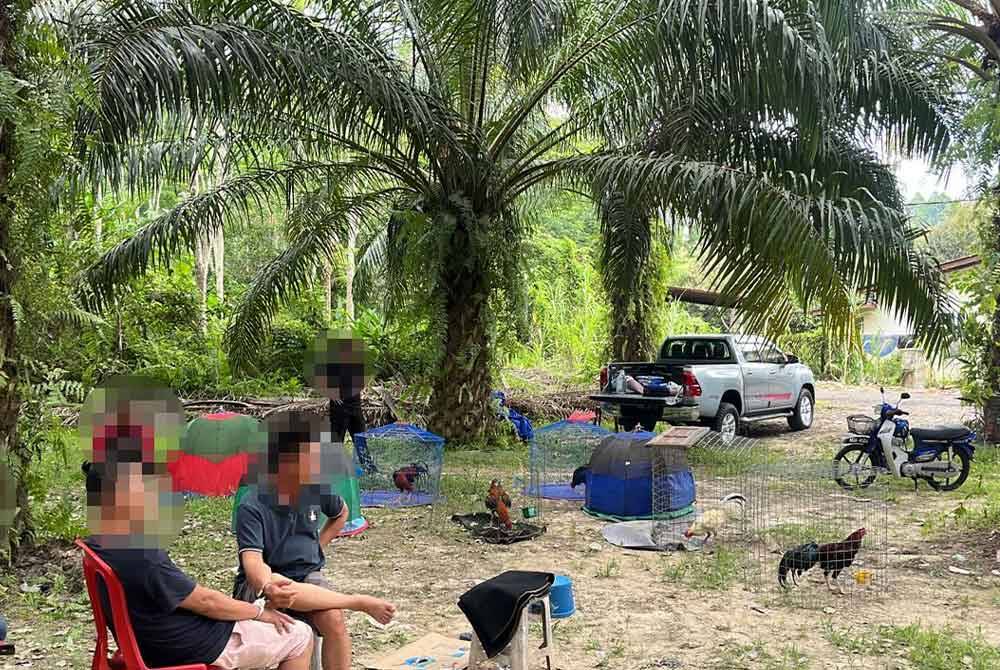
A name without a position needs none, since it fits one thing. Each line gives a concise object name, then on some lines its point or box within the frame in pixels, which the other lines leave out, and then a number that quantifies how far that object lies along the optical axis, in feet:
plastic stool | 12.96
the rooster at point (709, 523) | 21.11
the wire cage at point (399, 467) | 26.35
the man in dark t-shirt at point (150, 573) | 9.14
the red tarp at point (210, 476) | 26.43
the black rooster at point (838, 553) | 17.95
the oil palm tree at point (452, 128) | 22.98
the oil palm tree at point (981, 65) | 36.58
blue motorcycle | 29.04
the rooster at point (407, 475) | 26.17
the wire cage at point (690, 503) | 21.56
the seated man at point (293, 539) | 10.79
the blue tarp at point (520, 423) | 38.65
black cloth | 12.85
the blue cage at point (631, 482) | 24.40
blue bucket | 16.12
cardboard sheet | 13.99
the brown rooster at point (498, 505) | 22.77
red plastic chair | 9.15
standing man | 19.48
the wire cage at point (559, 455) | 29.03
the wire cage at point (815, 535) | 18.06
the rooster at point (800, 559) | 17.78
